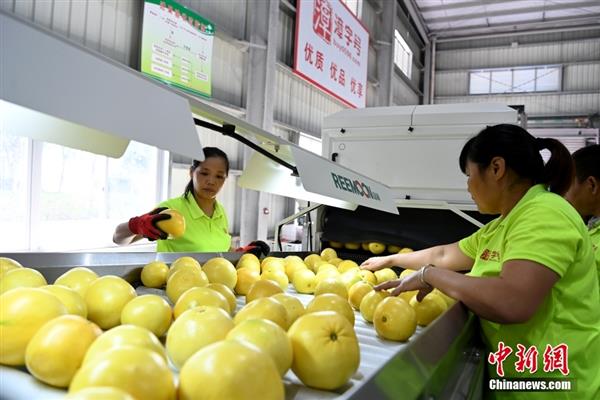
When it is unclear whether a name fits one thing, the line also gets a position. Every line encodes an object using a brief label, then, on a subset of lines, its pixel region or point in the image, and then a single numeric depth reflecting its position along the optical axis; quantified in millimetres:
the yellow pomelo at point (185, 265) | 1434
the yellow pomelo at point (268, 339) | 777
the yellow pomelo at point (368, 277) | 1746
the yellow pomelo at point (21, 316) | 774
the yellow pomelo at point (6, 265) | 1092
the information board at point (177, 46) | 4316
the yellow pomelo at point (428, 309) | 1355
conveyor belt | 744
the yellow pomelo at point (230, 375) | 610
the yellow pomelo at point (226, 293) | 1241
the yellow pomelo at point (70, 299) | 946
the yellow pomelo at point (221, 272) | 1511
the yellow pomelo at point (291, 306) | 1109
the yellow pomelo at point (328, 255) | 2303
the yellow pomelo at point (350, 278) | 1660
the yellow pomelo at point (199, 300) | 1048
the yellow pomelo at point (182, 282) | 1312
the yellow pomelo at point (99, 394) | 515
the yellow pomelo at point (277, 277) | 1719
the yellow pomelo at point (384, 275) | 1861
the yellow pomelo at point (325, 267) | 1831
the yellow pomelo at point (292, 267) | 1846
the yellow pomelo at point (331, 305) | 1187
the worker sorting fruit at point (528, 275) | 1236
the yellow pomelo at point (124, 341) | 714
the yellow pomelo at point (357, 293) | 1496
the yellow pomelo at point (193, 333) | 804
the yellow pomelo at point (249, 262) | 1825
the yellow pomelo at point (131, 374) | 596
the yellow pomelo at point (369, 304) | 1360
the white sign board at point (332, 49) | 6629
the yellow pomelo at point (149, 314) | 981
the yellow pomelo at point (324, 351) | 808
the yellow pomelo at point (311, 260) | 2086
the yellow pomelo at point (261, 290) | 1350
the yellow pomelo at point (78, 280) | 1153
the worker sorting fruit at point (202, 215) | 2454
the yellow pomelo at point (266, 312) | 1006
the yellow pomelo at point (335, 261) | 2147
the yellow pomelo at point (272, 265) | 1786
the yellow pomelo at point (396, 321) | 1188
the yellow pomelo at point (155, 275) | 1510
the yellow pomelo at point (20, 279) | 1008
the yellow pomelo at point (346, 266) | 1979
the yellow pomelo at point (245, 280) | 1595
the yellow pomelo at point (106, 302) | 1042
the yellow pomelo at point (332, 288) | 1531
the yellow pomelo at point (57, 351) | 717
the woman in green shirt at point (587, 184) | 2088
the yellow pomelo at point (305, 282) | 1711
